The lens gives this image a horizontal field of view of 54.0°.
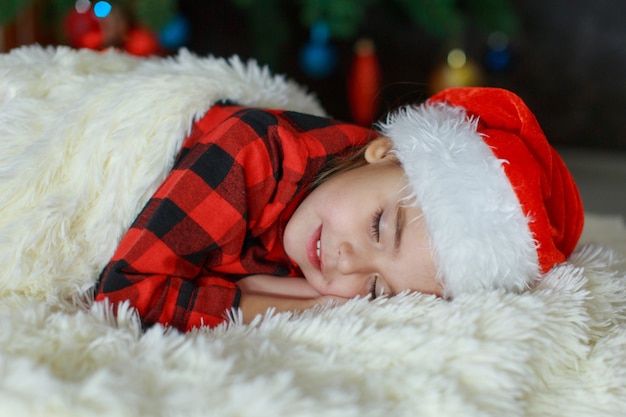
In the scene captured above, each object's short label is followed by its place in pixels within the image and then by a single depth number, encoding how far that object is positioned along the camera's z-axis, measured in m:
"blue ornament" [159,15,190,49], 1.89
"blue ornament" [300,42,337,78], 2.17
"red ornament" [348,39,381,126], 2.37
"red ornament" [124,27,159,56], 1.83
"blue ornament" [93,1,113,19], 1.71
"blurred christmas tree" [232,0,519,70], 1.72
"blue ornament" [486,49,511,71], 2.51
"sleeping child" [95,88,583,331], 0.77
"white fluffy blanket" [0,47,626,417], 0.52
